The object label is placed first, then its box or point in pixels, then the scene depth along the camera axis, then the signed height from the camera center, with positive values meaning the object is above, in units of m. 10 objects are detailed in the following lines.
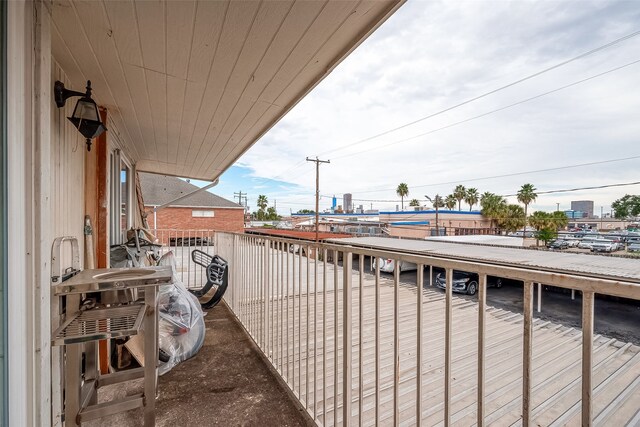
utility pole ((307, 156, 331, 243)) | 15.58 +2.25
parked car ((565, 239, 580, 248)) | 26.23 -3.07
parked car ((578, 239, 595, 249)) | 25.48 -3.08
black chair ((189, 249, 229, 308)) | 3.63 -0.91
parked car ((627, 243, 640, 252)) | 22.81 -3.12
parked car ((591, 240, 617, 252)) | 23.88 -3.11
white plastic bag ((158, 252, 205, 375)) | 2.41 -1.09
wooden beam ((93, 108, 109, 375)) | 2.33 +0.00
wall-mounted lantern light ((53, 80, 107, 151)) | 1.65 +0.63
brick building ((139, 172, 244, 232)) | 17.39 +0.24
